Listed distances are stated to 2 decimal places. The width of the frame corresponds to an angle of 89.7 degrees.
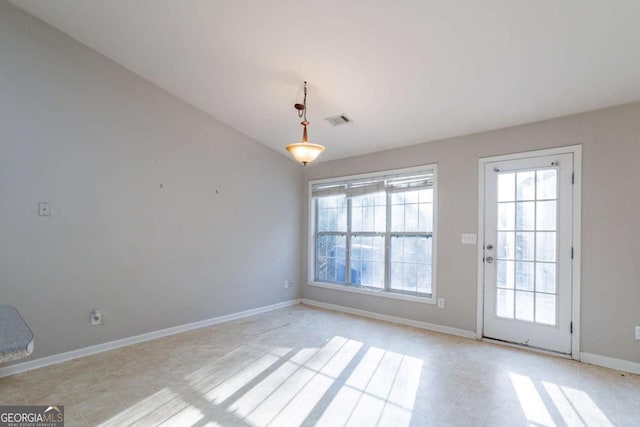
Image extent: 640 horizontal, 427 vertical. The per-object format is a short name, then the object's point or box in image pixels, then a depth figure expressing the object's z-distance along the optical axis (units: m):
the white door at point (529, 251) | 3.33
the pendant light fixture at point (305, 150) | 3.01
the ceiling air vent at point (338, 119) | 3.92
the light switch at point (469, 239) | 3.88
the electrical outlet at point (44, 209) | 3.04
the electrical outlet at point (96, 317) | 3.31
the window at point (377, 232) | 4.36
